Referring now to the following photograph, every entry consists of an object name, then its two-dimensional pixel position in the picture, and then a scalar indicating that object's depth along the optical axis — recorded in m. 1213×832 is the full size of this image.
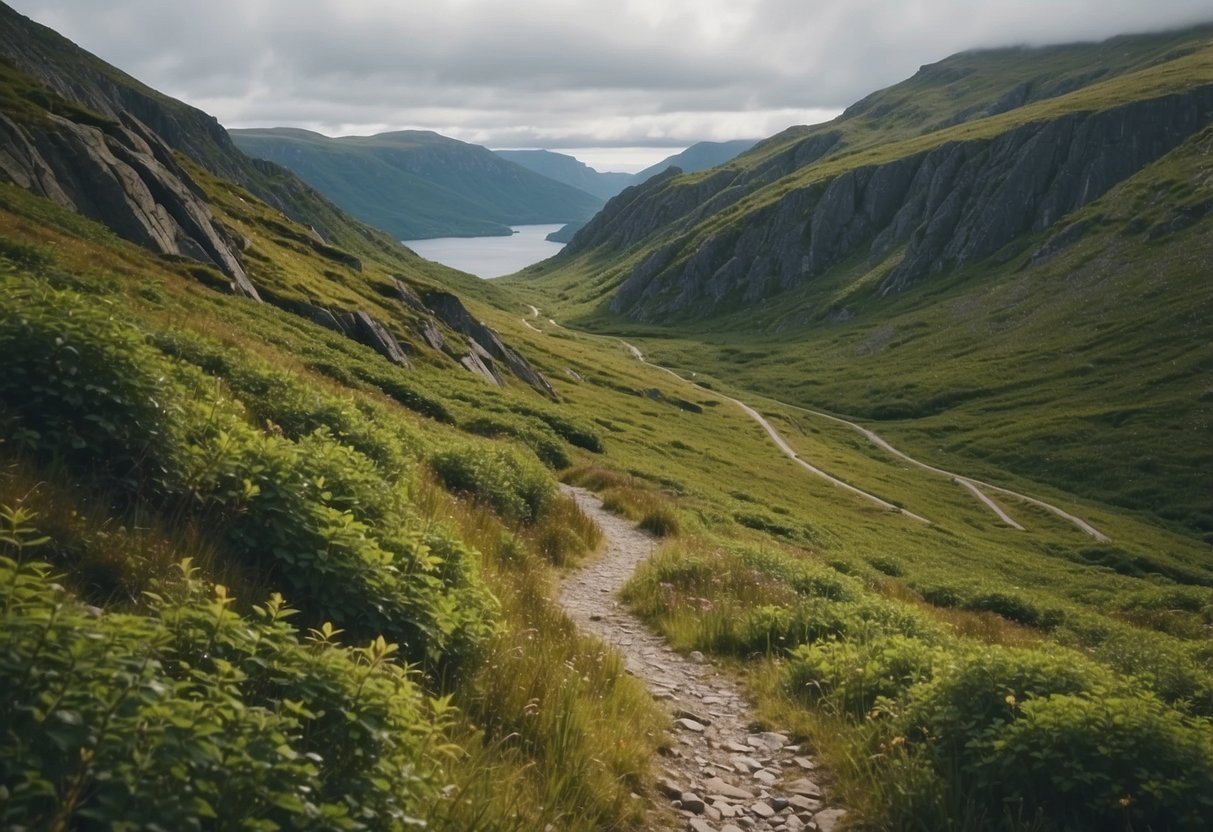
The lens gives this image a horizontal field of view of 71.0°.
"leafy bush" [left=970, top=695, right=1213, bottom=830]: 6.14
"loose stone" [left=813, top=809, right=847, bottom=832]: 6.77
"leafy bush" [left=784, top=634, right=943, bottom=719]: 8.77
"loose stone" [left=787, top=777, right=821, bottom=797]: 7.38
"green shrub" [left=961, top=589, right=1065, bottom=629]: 27.39
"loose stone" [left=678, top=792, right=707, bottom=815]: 6.93
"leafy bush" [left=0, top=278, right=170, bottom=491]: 7.49
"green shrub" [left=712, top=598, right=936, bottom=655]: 11.22
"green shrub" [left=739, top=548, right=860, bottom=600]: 16.12
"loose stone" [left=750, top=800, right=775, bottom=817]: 7.00
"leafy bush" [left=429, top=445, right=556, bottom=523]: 17.11
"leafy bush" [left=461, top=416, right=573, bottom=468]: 32.97
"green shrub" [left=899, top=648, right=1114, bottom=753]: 7.16
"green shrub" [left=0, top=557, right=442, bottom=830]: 3.56
